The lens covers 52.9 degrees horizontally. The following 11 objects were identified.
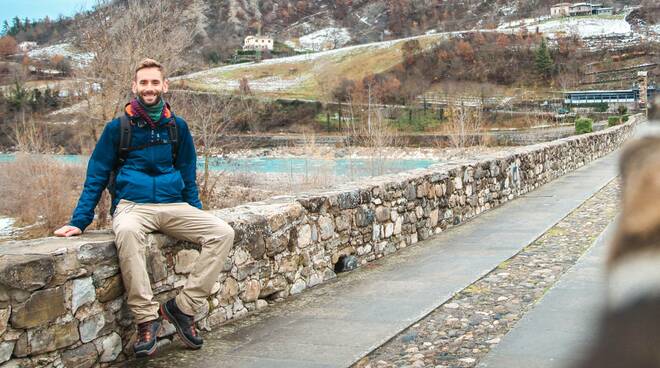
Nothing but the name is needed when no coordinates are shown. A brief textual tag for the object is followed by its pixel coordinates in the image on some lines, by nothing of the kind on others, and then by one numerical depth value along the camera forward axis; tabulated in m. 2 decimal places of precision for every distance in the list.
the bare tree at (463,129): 34.00
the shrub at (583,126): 32.84
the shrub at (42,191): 22.52
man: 4.48
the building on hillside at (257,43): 189.12
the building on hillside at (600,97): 83.38
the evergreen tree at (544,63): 113.75
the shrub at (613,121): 41.39
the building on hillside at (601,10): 177.65
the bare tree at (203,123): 24.11
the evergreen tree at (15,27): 151.15
